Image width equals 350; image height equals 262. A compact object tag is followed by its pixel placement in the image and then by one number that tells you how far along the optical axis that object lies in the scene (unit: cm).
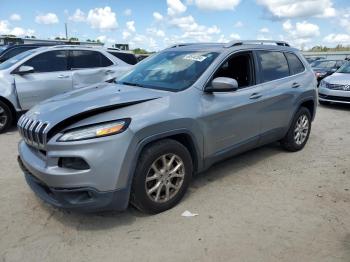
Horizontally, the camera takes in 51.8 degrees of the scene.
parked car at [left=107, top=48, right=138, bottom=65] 889
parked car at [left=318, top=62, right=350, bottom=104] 1023
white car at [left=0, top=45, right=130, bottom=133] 730
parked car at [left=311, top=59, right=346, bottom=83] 1583
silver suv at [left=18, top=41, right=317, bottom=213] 321
